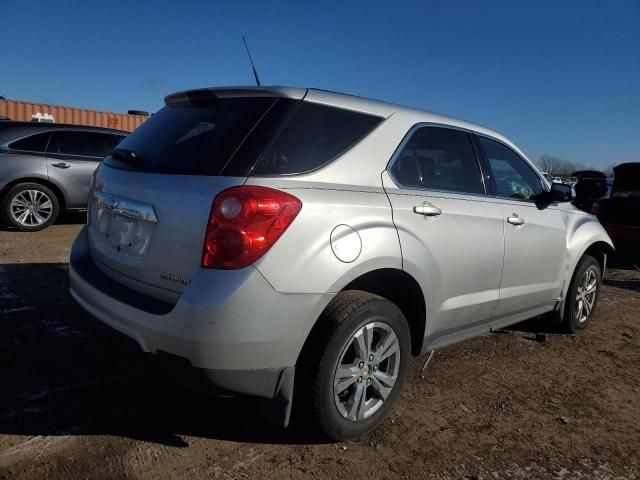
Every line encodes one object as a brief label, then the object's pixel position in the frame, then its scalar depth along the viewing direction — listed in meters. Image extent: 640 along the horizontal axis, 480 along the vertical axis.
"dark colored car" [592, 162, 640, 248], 7.52
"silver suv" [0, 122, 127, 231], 7.34
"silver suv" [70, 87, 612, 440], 2.06
